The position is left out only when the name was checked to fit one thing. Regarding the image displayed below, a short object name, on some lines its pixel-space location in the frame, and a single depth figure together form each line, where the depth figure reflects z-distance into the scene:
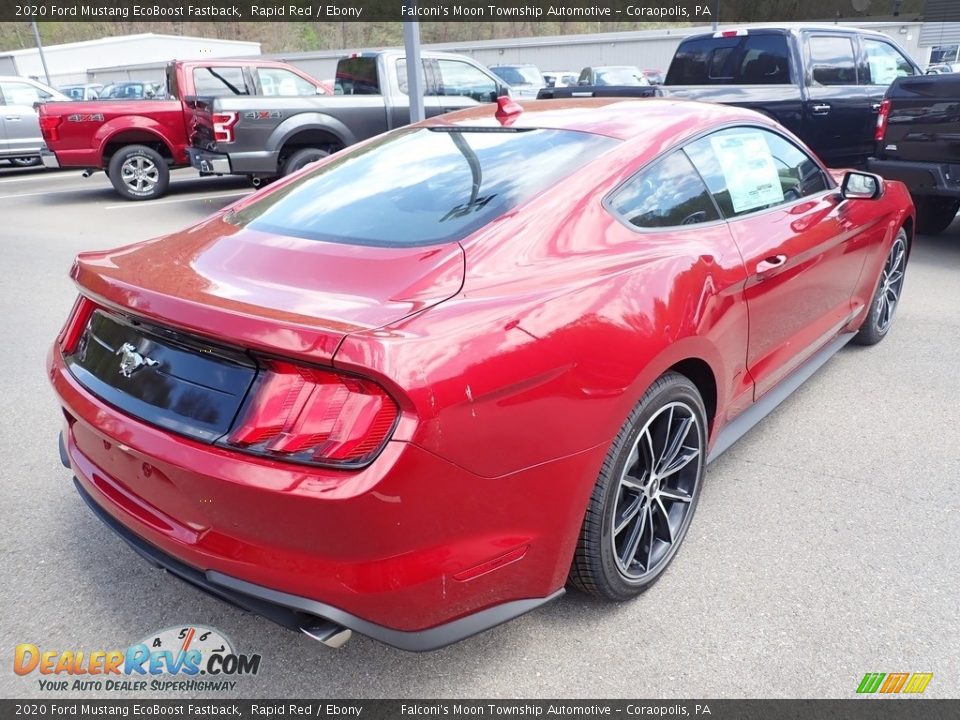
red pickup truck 10.51
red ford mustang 1.72
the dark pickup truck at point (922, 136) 6.20
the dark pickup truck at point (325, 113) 9.23
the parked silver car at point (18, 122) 13.20
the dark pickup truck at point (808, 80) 8.19
